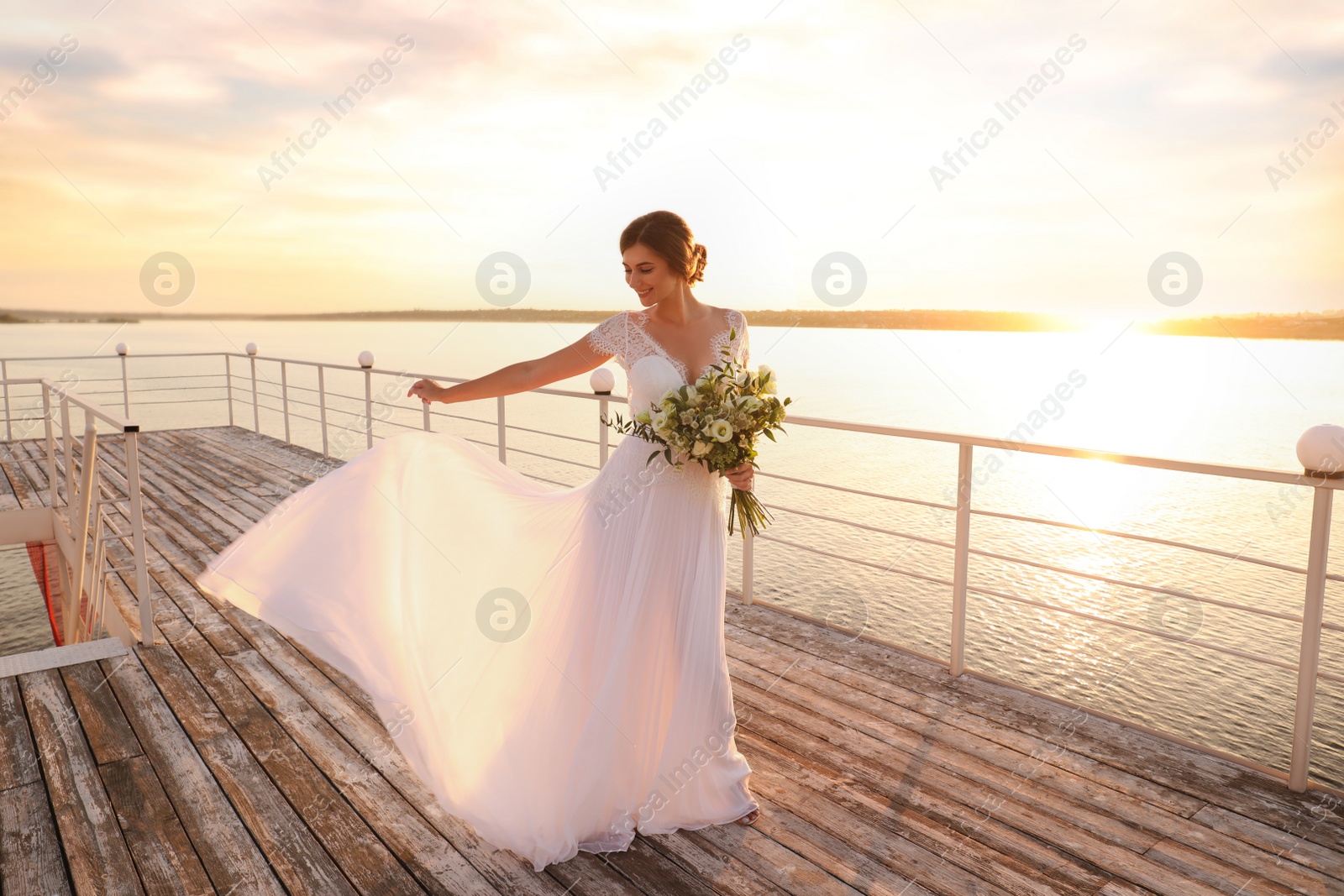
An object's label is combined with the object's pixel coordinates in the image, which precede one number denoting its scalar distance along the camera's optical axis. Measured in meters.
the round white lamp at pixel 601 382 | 4.40
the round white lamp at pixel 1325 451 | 2.27
